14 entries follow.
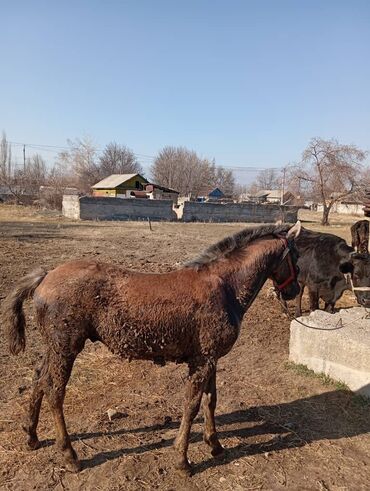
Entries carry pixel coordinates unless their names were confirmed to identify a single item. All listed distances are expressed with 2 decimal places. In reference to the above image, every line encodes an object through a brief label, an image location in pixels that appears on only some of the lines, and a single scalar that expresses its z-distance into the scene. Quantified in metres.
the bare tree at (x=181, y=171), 89.81
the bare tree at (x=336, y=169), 41.00
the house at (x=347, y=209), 65.18
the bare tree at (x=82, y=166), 77.50
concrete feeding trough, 4.81
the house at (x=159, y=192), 53.75
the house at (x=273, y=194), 81.74
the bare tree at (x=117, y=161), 91.48
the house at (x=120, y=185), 55.71
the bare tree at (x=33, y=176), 62.81
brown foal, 3.35
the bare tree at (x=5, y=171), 56.81
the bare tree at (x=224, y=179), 111.88
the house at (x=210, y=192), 81.31
